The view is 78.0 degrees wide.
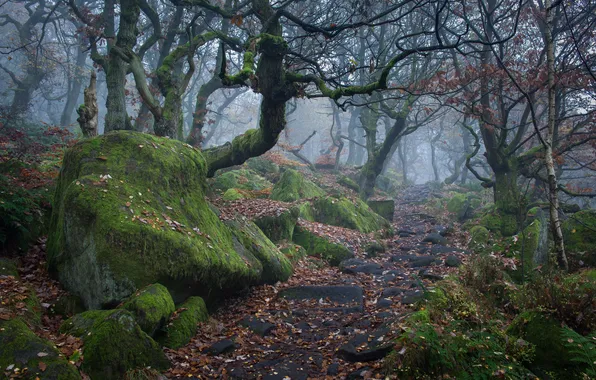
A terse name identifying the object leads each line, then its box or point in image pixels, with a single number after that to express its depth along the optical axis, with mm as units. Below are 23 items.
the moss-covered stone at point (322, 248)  10578
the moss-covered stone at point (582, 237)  7907
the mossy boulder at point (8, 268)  5450
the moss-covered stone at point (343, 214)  13992
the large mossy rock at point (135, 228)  5312
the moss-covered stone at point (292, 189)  14712
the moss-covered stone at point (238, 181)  15328
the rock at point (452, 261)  9078
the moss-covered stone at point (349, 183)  23031
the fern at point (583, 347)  3412
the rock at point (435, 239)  12609
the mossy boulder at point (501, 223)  13117
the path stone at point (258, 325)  5949
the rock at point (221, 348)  5207
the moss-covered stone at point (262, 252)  8055
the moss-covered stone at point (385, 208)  18891
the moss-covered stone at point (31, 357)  3488
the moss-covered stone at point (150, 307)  4820
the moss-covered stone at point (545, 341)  3920
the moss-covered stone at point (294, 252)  9633
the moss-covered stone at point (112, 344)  4086
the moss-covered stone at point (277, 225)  10422
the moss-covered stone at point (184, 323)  5199
